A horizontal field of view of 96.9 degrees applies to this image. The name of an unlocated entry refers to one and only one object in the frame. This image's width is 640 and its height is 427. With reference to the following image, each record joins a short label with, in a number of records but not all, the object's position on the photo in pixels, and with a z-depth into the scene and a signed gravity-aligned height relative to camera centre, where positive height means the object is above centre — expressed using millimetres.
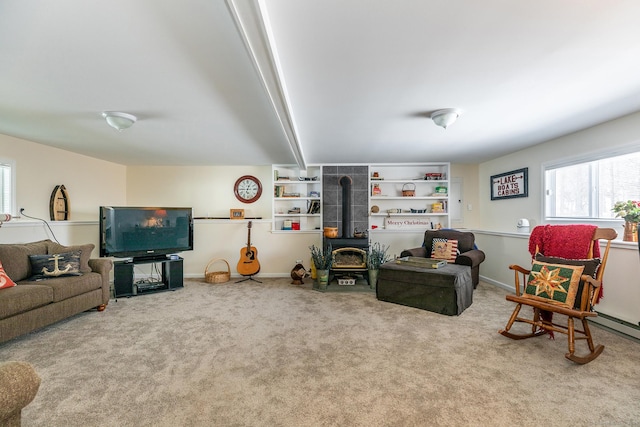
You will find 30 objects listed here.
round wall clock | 5316 +503
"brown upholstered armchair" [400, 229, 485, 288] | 3888 -534
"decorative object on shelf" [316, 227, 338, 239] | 4876 -289
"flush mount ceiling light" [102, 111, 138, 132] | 2631 +924
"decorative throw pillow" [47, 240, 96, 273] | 3350 -403
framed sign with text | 4188 +477
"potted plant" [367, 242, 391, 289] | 4316 -755
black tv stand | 3955 -917
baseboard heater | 2578 -1067
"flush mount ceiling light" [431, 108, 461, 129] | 2602 +921
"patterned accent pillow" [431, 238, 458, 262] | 4250 -532
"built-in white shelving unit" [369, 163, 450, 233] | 5164 +329
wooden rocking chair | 2184 -749
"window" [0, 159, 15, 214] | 3408 +364
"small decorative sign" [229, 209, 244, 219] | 5207 +51
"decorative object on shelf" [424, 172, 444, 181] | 5141 +709
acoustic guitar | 4934 -808
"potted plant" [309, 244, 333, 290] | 4328 -761
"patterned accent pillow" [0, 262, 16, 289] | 2584 -594
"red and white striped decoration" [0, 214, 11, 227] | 3156 -2
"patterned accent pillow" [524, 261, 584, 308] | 2379 -601
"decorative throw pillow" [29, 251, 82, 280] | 3037 -539
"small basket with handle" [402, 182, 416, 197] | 5145 +440
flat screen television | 4008 -232
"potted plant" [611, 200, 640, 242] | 2633 -10
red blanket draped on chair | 2635 -267
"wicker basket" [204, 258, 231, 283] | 4734 -1018
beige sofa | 2441 -734
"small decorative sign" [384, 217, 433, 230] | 5293 -150
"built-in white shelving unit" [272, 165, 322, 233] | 5215 +304
